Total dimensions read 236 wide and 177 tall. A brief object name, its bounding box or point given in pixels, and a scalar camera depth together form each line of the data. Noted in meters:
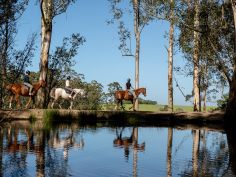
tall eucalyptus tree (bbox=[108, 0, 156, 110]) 29.38
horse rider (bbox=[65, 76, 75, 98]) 23.20
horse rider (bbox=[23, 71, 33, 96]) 20.51
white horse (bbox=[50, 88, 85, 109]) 23.37
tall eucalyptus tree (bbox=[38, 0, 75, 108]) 21.85
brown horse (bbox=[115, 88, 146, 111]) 24.55
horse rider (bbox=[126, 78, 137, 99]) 24.07
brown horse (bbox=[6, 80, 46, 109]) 20.99
